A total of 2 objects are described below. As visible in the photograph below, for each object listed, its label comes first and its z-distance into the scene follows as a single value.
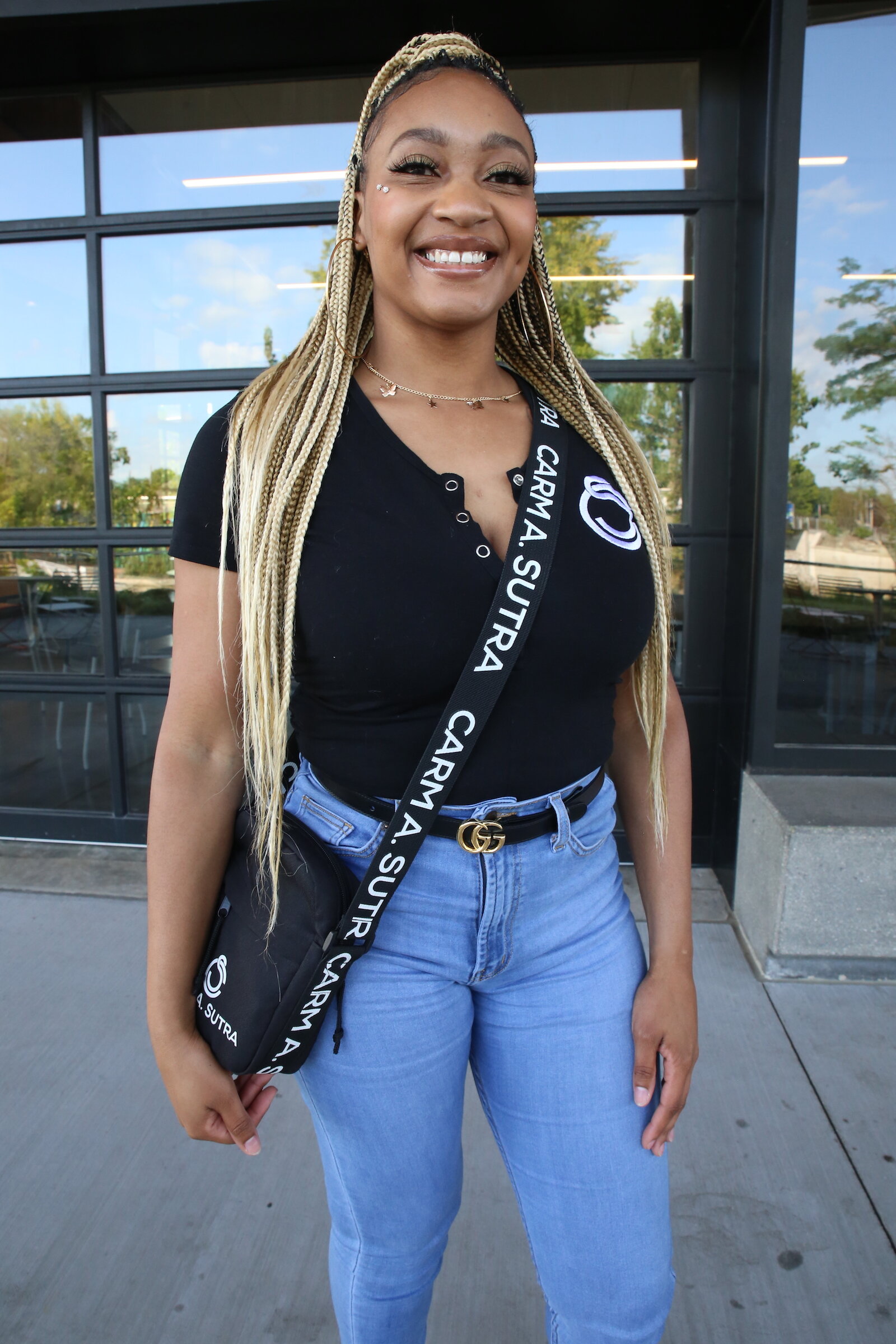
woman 1.18
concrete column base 2.81
